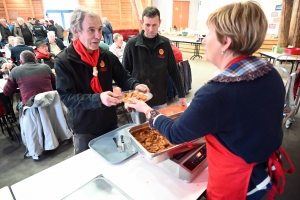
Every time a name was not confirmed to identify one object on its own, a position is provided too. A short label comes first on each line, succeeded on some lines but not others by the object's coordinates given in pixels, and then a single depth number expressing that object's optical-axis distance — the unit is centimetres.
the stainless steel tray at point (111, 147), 118
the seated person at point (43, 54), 379
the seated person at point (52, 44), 488
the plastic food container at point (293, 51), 415
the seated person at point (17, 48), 408
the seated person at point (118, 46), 434
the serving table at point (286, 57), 419
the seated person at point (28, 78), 250
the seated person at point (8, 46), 474
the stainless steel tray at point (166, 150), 97
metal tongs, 123
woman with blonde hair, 69
